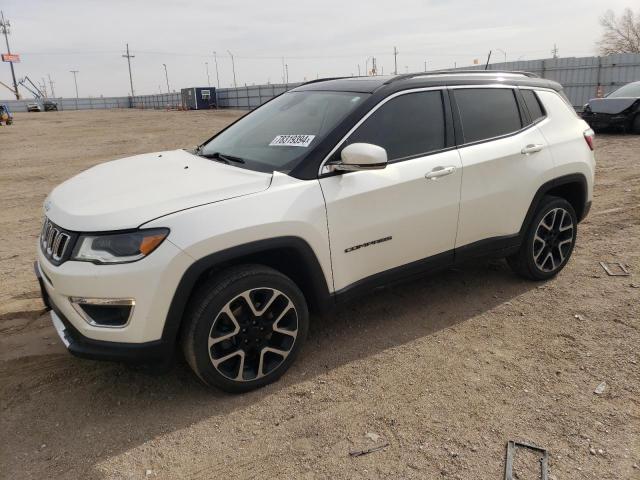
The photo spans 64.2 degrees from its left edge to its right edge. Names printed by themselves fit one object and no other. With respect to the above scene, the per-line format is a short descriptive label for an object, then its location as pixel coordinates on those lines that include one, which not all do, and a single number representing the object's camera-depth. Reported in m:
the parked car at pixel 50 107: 63.41
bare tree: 50.59
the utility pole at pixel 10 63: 83.41
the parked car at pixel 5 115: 29.05
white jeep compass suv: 2.64
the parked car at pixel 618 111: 13.52
